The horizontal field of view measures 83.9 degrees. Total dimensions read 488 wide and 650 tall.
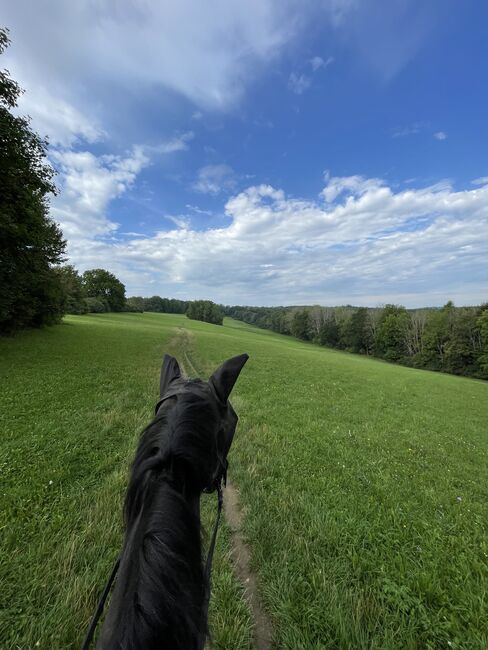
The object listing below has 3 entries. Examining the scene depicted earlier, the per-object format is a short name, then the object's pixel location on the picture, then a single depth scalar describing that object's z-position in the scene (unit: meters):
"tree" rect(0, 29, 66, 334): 10.73
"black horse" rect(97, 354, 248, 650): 0.82
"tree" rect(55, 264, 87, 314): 25.05
